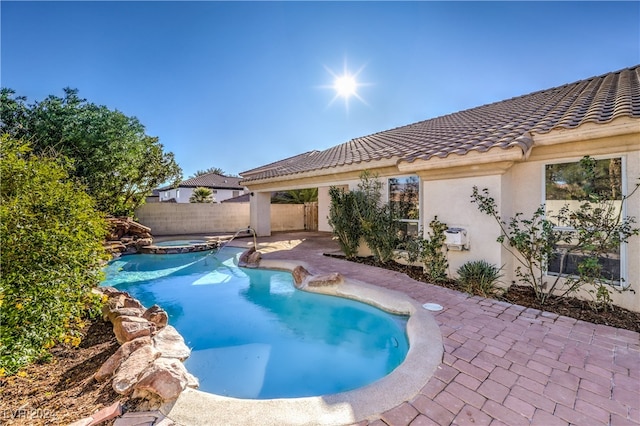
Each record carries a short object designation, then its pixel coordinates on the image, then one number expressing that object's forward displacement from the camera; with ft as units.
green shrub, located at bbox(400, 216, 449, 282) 29.25
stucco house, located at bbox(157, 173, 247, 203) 157.58
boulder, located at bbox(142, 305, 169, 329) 21.89
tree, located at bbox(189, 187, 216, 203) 119.65
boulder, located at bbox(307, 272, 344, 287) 30.60
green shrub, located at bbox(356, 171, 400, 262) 36.94
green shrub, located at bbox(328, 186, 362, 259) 40.42
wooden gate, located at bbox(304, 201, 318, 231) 90.58
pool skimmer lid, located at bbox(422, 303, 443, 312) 22.36
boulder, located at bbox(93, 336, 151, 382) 13.80
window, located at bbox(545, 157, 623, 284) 21.50
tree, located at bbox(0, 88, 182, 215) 50.26
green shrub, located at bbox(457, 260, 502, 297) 25.35
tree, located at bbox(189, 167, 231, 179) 257.75
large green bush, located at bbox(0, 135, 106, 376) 14.33
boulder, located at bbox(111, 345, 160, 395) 12.21
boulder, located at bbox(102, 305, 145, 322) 20.64
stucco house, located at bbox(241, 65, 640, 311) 21.04
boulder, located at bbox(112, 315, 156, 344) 17.62
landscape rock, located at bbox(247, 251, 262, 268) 43.50
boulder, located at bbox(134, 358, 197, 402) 11.82
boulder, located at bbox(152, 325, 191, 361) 17.64
